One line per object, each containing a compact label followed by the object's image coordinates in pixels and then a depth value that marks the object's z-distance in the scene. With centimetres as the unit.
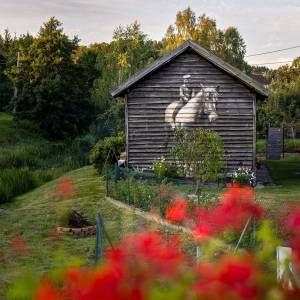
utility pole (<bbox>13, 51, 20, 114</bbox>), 4597
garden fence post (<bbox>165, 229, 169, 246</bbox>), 1091
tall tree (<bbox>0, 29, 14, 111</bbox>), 5103
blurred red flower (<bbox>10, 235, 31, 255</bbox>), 1179
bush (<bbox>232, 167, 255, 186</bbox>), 2056
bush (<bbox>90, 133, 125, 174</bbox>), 2433
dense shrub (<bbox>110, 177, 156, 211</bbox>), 1528
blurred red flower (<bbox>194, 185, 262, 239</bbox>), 537
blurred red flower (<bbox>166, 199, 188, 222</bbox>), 1301
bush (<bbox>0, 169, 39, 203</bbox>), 2072
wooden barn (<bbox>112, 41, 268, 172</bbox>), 2138
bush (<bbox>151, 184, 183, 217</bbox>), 1409
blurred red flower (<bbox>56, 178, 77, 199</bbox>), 2031
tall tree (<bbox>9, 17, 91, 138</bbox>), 4381
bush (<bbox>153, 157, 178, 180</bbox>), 2058
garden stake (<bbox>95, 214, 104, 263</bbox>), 801
